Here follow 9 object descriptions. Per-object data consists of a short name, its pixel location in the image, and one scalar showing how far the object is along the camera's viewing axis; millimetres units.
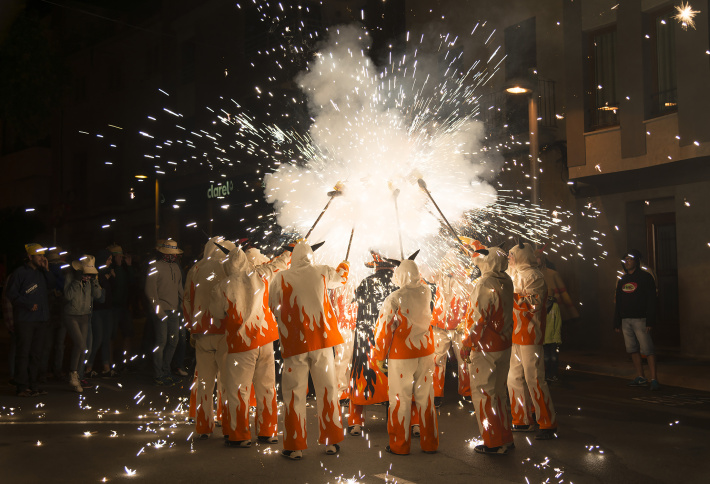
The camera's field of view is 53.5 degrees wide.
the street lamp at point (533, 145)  11547
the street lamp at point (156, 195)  20222
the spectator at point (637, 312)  9539
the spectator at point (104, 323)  10656
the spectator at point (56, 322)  10055
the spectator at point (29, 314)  9320
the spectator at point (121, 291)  11125
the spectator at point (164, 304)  10125
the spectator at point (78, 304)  9828
